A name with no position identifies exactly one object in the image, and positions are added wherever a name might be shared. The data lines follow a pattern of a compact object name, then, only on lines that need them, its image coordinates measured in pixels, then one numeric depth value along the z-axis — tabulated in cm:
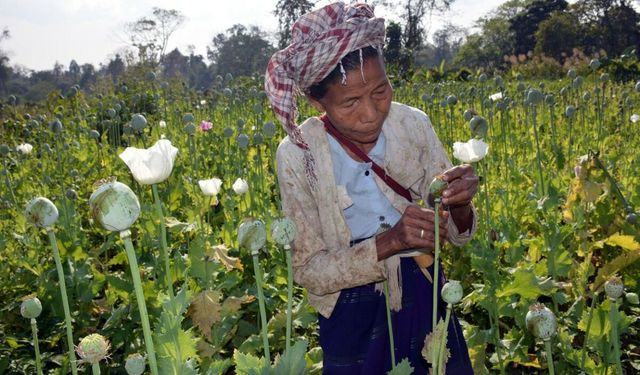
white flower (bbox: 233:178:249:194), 269
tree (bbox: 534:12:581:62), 3011
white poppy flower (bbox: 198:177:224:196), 254
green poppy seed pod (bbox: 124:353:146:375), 98
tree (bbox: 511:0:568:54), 3569
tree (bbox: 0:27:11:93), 5751
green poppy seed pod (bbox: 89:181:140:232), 82
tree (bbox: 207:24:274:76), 7225
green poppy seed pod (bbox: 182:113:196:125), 385
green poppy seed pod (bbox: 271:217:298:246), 117
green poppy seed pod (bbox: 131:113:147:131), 319
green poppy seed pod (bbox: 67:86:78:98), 689
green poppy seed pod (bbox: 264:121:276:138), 326
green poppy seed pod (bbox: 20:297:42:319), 122
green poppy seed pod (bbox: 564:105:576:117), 349
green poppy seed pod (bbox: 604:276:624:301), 117
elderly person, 156
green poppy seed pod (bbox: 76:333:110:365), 88
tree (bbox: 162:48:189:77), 7489
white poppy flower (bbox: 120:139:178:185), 132
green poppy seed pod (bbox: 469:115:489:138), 242
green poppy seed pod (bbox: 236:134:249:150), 329
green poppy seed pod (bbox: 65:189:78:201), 344
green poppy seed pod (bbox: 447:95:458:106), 400
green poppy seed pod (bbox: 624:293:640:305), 181
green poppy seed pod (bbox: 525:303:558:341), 105
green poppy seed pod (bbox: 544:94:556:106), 325
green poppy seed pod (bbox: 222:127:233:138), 395
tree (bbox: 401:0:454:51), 3381
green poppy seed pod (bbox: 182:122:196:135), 342
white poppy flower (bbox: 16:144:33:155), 482
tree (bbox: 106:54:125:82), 5729
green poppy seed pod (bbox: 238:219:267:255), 114
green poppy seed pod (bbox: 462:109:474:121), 282
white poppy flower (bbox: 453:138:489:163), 210
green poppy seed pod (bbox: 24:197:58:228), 114
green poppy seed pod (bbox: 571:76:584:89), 439
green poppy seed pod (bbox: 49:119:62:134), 372
